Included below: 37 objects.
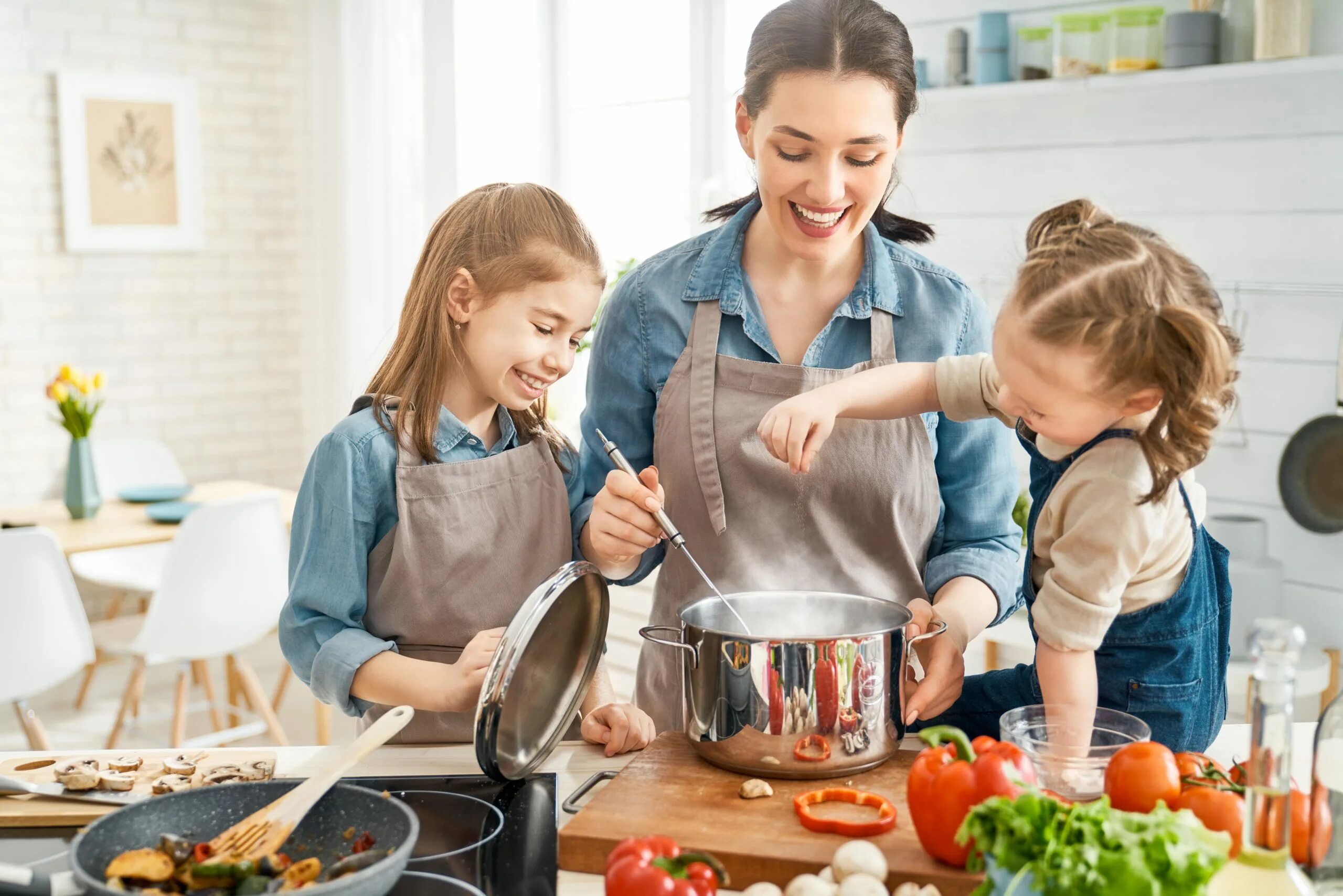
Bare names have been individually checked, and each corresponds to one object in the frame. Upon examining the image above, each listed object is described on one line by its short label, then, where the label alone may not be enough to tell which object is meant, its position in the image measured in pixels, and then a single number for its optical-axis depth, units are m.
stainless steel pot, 1.19
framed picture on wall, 5.01
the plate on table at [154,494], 4.15
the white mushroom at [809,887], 0.98
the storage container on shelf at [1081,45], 3.00
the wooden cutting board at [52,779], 1.23
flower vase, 3.90
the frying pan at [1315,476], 2.85
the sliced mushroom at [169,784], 1.26
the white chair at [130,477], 4.09
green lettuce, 0.85
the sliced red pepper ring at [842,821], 1.13
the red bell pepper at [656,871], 0.96
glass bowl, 1.13
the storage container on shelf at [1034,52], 3.20
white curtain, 5.04
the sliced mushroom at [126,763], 1.34
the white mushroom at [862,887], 0.98
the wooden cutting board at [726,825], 1.09
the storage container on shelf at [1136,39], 2.90
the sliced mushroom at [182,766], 1.31
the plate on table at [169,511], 3.85
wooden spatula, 1.05
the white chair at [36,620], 3.28
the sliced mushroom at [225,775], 1.28
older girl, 1.47
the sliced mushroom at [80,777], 1.26
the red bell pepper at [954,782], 1.02
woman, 1.52
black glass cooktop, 1.09
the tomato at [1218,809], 1.02
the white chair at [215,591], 3.58
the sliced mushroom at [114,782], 1.27
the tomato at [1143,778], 1.04
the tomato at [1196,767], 1.07
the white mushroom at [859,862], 1.02
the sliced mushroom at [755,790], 1.21
